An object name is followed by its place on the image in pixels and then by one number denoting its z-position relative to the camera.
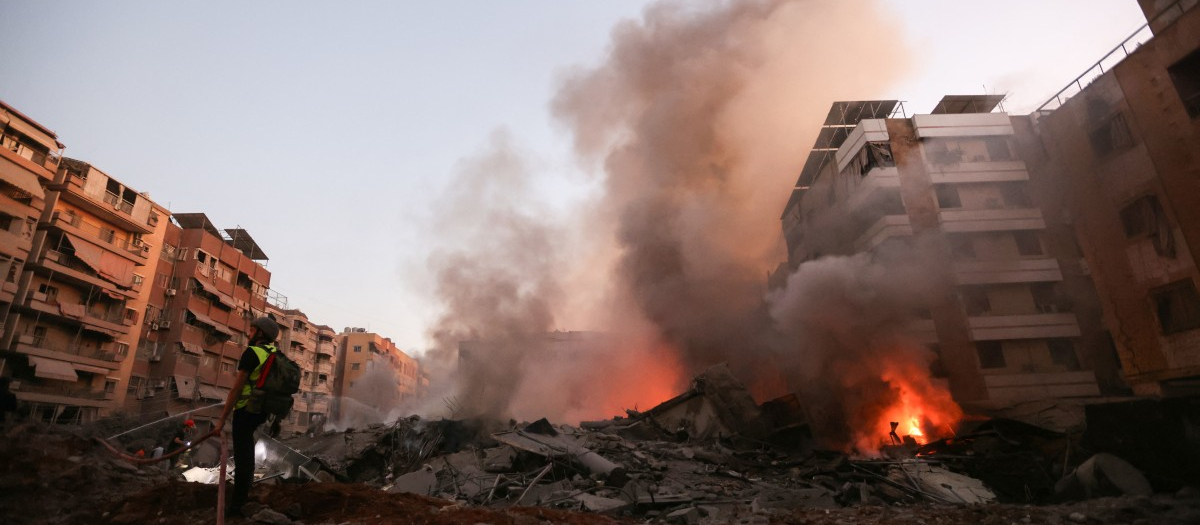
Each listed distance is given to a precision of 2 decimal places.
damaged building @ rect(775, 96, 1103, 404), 23.39
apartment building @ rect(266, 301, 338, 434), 51.41
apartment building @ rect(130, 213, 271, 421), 32.78
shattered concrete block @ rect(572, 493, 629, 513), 8.19
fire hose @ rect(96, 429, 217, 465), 4.46
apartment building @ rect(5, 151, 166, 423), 26.11
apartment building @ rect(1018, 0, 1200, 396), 17.53
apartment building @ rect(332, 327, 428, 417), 61.41
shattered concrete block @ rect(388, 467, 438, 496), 10.31
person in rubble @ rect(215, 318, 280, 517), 4.67
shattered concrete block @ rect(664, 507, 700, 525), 8.02
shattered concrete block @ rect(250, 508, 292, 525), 4.41
